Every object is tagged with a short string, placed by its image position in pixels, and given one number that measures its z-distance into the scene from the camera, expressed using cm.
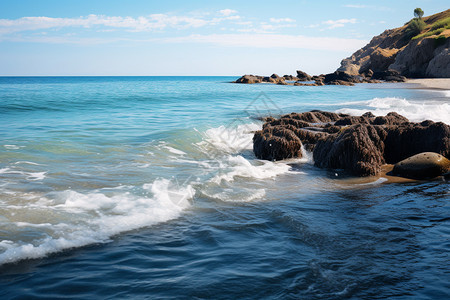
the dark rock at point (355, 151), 791
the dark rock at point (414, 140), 832
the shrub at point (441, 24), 6719
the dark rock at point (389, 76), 5672
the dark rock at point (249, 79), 7675
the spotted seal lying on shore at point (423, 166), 749
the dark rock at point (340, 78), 6506
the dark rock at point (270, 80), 7805
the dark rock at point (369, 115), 1273
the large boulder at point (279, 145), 958
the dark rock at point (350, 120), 1117
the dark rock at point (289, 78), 8652
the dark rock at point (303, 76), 8275
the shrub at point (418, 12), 8763
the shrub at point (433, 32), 6209
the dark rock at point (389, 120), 1055
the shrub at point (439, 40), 5447
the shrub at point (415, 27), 7694
